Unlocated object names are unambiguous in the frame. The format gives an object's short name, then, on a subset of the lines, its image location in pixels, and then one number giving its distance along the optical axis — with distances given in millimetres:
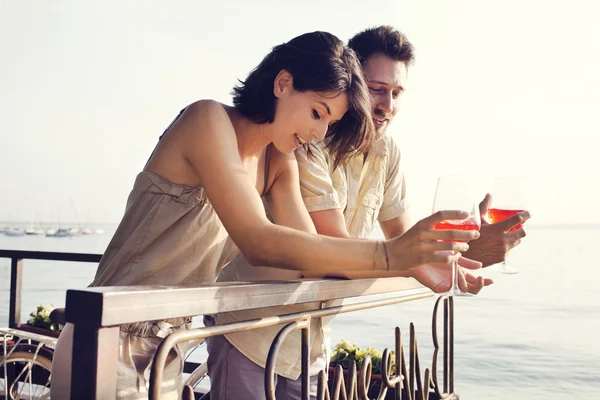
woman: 1408
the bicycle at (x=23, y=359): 3299
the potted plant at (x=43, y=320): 4666
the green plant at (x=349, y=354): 4234
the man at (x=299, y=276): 1781
